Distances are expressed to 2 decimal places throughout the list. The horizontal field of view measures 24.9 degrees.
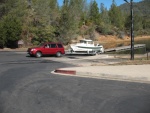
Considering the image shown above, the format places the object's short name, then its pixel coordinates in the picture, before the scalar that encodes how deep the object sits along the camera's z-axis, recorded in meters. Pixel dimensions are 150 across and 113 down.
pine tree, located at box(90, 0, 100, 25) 129.88
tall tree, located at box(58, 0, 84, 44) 65.06
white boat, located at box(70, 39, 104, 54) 43.66
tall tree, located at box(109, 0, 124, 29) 149.50
